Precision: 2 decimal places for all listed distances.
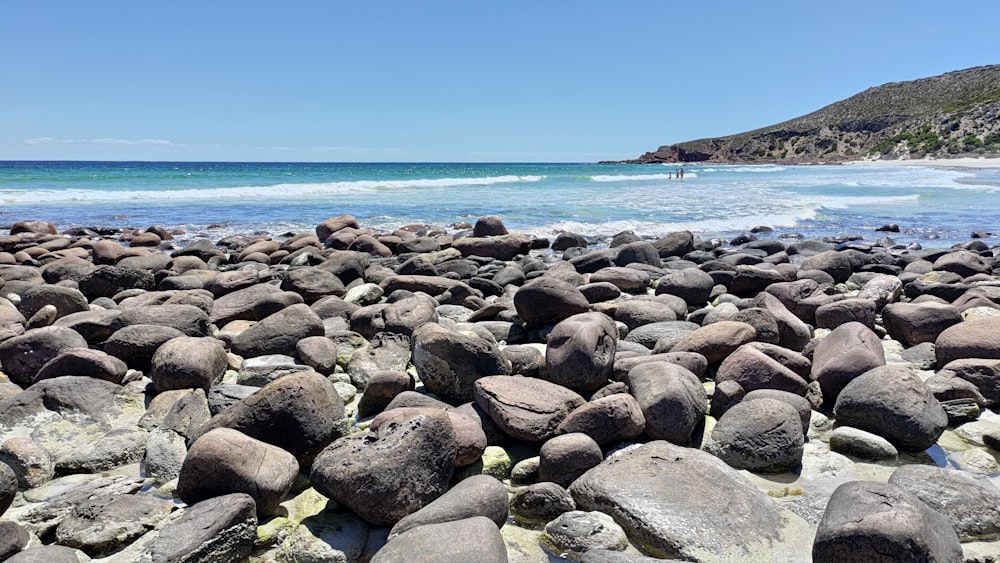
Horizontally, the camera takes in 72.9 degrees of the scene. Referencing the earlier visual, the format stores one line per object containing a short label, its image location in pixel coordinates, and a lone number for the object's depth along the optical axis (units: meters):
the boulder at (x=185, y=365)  4.46
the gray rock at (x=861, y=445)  3.68
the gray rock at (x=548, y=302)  5.79
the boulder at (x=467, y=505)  2.89
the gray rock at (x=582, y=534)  2.88
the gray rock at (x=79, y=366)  4.45
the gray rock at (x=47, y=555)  2.59
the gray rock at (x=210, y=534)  2.70
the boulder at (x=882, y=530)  2.46
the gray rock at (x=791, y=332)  5.33
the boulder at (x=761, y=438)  3.56
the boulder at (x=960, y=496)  2.94
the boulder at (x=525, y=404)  3.69
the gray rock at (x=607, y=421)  3.64
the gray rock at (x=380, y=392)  4.26
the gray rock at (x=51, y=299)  6.26
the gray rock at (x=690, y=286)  7.29
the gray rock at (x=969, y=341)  4.77
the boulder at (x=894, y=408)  3.74
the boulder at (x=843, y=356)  4.38
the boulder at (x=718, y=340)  4.88
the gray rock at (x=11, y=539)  2.71
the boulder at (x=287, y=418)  3.48
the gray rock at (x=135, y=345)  4.93
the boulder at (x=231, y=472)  3.05
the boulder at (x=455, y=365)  4.29
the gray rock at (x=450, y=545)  2.54
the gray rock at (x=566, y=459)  3.39
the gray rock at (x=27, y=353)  4.71
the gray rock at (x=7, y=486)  3.01
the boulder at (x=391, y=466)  3.01
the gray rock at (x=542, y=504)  3.13
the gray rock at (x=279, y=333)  5.32
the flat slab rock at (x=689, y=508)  2.85
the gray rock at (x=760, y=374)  4.29
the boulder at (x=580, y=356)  4.34
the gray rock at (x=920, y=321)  5.61
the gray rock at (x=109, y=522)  2.88
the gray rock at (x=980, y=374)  4.35
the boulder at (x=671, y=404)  3.75
